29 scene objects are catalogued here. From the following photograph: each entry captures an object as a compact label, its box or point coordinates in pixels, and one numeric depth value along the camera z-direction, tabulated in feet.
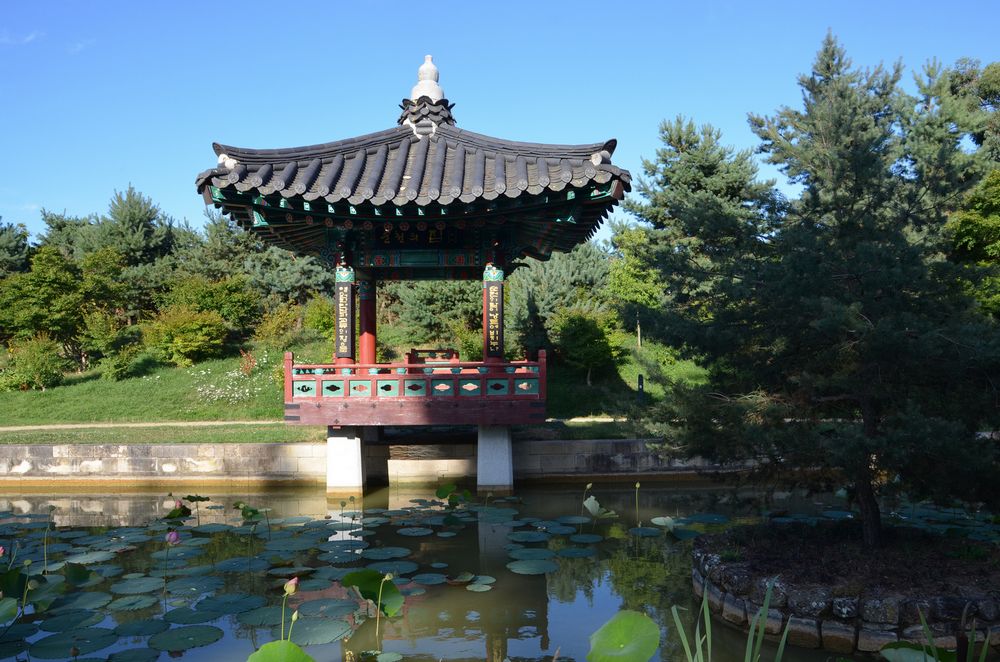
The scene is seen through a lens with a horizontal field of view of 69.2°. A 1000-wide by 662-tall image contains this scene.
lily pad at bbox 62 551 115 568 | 20.80
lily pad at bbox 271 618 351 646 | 14.70
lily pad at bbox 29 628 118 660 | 14.01
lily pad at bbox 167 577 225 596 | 18.31
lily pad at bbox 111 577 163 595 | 18.11
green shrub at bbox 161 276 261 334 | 66.69
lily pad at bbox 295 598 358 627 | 16.51
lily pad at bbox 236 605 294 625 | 15.77
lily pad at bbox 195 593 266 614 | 16.64
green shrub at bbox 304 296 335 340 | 65.77
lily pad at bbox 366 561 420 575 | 19.99
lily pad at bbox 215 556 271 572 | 20.35
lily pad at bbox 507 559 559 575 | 20.18
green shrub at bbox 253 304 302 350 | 64.49
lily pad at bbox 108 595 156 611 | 16.61
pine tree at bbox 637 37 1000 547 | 15.58
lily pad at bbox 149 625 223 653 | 14.52
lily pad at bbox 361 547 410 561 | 21.36
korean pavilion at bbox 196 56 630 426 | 30.45
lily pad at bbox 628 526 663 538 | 24.48
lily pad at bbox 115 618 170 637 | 15.12
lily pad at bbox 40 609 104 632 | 15.56
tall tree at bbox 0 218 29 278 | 84.84
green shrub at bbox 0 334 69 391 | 54.39
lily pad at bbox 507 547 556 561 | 21.86
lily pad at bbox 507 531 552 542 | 24.13
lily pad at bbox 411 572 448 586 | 19.12
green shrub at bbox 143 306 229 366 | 60.23
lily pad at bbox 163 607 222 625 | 16.02
